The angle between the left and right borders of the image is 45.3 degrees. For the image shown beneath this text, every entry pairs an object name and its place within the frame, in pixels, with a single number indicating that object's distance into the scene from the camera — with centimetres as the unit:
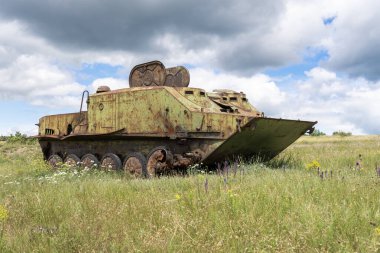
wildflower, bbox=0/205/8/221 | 386
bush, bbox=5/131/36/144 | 2456
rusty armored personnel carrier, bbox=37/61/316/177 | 970
